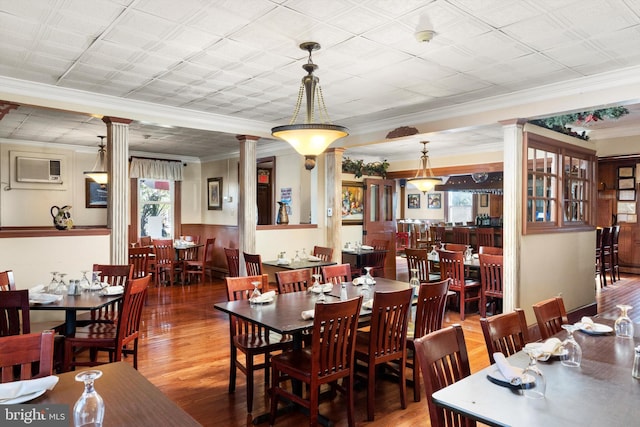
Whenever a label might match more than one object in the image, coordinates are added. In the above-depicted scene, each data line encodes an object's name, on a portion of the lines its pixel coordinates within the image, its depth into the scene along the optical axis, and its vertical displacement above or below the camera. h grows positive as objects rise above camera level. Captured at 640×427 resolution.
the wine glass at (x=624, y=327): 2.27 -0.61
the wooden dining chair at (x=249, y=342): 2.97 -0.93
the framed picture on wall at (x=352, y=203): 8.62 +0.26
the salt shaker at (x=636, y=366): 1.67 -0.60
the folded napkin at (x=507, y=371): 1.54 -0.59
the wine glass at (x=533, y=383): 1.48 -0.60
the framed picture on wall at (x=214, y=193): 9.24 +0.50
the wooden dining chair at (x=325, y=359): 2.48 -0.91
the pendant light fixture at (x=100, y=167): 7.02 +0.91
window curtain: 8.74 +1.01
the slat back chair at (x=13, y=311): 2.85 -0.65
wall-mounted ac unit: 7.53 +0.85
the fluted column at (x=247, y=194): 6.22 +0.32
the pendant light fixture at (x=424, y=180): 8.09 +0.69
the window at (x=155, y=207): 9.20 +0.20
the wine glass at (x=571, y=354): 1.82 -0.61
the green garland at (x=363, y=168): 8.65 +1.01
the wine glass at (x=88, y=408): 1.21 -0.55
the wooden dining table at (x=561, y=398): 1.33 -0.64
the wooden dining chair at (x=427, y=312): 3.01 -0.71
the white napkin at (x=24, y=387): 1.40 -0.58
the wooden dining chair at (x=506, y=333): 1.97 -0.57
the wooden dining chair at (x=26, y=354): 1.63 -0.54
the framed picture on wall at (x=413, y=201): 15.40 +0.52
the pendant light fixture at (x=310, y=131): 3.17 +0.64
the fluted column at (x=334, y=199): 7.04 +0.27
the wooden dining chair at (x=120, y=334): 3.23 -0.95
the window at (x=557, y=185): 4.95 +0.37
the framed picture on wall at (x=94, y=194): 8.30 +0.45
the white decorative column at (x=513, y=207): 4.69 +0.09
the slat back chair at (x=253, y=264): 5.02 -0.59
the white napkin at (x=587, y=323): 2.35 -0.61
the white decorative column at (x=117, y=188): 4.91 +0.33
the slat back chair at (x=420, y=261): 5.67 -0.63
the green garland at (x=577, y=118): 4.90 +1.15
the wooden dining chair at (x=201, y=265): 8.16 -0.98
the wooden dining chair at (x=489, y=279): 5.19 -0.79
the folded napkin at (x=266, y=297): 3.13 -0.61
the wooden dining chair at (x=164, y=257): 7.97 -0.78
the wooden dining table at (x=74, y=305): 3.23 -0.68
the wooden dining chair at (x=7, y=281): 3.59 -0.56
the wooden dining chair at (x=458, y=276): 5.50 -0.81
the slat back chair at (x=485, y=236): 7.73 -0.39
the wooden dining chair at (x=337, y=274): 4.08 -0.57
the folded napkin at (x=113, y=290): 3.62 -0.64
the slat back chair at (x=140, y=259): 6.54 -0.68
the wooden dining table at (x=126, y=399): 1.37 -0.65
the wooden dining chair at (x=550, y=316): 2.37 -0.59
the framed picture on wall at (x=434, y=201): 14.97 +0.50
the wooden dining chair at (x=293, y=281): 3.67 -0.57
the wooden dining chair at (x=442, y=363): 1.61 -0.61
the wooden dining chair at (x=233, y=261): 5.47 -0.59
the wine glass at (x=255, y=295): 3.13 -0.60
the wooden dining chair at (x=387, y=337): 2.78 -0.84
